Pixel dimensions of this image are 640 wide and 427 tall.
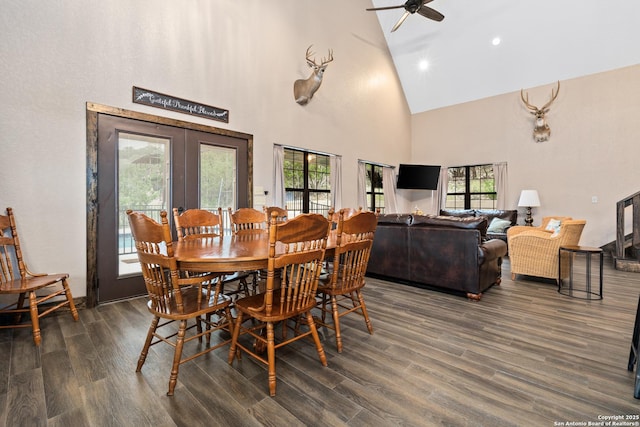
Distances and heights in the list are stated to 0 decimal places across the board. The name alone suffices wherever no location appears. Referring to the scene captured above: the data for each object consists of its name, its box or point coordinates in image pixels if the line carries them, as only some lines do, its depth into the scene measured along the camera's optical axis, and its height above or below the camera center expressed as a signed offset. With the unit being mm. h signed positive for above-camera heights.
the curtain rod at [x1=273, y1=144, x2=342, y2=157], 5100 +1097
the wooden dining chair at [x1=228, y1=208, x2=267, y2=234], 3012 -149
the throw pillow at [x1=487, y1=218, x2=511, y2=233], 6328 -434
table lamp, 6230 +153
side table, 3342 -944
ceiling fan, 4625 +3367
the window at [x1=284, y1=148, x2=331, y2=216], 5445 +510
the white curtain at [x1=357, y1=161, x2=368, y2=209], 6727 +515
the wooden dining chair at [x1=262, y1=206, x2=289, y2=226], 3200 -81
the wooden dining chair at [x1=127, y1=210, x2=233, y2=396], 1573 -486
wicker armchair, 3719 -596
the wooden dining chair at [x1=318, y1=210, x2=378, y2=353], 2074 -407
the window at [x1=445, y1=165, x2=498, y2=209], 7398 +501
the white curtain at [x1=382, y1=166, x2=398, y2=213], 7801 +481
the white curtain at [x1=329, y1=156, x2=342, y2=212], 6070 +570
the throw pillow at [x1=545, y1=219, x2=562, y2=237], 3996 -310
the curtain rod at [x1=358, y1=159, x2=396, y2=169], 6822 +1109
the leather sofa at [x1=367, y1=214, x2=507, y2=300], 3244 -587
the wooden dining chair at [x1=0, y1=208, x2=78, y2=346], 2266 -639
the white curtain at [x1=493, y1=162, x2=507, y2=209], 7051 +578
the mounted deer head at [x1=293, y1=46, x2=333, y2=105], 4945 +2165
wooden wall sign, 3400 +1339
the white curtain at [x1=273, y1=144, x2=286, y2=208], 4887 +532
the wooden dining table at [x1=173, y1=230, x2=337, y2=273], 1603 -290
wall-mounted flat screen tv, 7895 +829
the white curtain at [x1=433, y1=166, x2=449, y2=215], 8008 +544
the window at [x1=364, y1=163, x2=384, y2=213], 7430 +510
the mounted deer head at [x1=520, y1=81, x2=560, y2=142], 6441 +1901
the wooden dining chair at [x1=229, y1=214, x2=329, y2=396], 1587 -441
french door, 3166 +354
